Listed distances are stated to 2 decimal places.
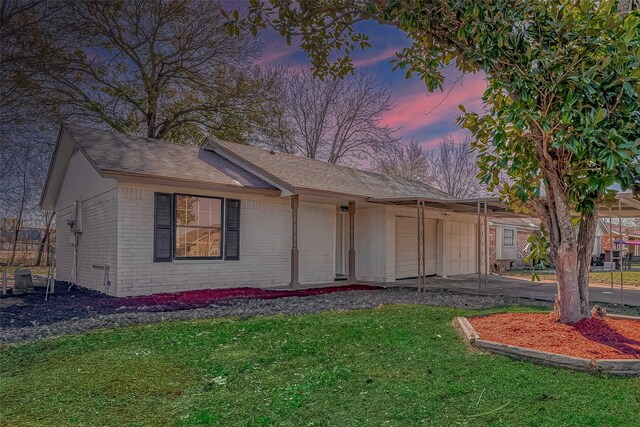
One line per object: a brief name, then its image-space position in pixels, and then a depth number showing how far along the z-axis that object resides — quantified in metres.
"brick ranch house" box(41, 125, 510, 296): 9.05
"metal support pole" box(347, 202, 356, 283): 12.82
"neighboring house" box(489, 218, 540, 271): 20.61
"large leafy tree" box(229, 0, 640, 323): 4.33
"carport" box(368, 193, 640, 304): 10.27
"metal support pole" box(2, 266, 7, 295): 9.08
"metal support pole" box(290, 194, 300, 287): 10.93
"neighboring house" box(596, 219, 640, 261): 27.30
